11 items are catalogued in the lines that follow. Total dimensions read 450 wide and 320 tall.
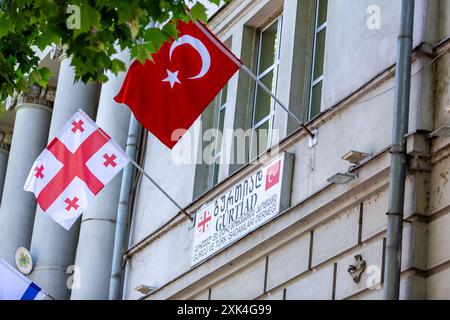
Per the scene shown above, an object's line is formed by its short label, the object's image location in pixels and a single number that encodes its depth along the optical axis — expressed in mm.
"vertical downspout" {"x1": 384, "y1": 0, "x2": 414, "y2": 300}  15305
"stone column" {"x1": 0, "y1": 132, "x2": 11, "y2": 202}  35438
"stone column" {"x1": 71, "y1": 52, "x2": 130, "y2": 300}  24109
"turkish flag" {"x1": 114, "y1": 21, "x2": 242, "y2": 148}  18625
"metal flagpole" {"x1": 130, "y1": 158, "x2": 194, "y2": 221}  21531
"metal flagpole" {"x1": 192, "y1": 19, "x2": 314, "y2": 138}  18266
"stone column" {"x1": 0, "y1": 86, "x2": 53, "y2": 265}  30516
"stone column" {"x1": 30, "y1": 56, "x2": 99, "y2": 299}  26953
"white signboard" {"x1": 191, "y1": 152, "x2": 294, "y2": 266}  18781
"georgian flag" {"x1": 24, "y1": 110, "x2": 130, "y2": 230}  20812
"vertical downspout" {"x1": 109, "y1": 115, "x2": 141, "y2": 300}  23703
